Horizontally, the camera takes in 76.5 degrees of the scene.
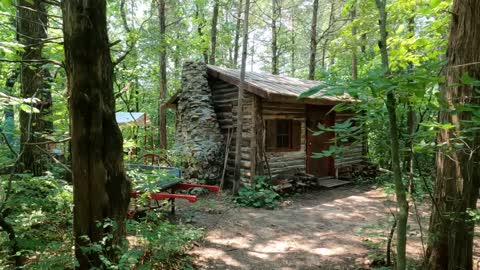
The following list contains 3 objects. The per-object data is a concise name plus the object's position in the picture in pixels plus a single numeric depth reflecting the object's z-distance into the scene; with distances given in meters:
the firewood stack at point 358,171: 11.22
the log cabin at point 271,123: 8.87
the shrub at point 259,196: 7.87
